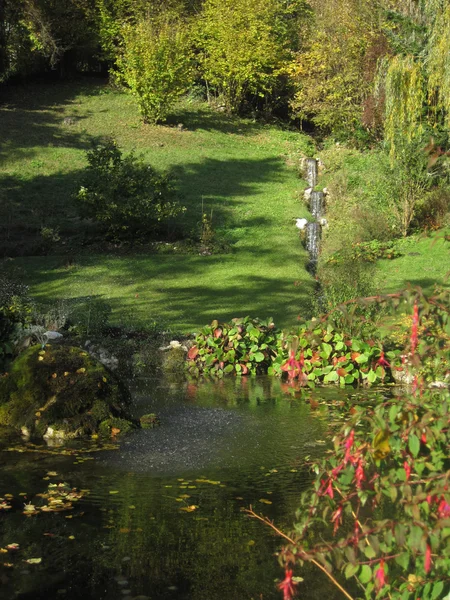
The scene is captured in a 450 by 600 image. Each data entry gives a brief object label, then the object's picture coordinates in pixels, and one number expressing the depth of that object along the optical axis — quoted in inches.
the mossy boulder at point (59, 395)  355.9
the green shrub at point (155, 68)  1374.3
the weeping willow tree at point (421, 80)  700.0
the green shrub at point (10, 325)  395.2
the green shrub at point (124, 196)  929.5
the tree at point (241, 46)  1509.6
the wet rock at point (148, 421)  370.7
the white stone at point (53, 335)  521.7
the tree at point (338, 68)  1382.9
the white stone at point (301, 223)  1021.8
